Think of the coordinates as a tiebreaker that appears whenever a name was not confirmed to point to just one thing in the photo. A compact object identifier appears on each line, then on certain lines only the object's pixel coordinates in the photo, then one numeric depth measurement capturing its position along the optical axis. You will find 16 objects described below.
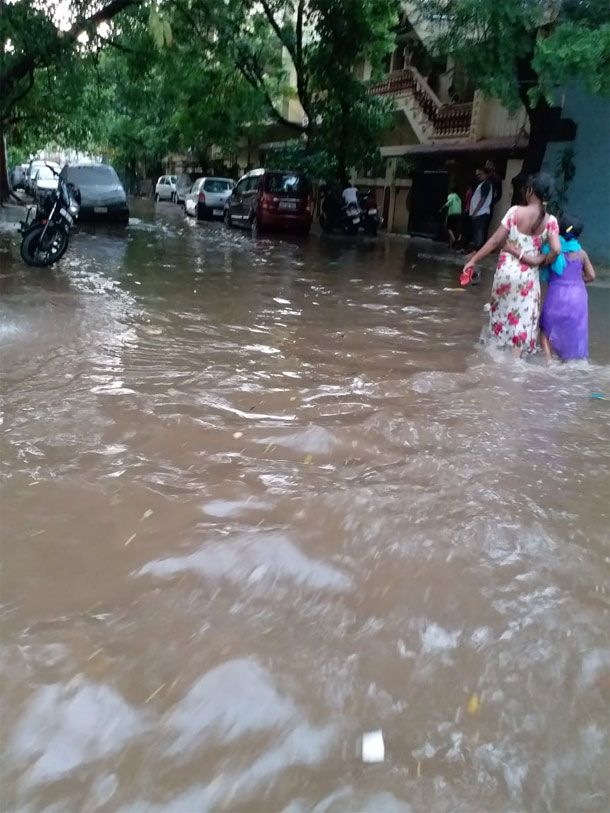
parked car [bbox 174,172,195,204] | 35.88
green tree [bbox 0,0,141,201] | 11.76
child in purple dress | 5.86
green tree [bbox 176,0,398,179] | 18.00
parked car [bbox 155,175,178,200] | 37.75
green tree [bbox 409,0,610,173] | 10.07
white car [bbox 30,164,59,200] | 32.09
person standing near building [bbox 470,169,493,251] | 14.29
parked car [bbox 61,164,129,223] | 18.70
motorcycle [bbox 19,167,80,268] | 10.41
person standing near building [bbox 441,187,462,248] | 16.38
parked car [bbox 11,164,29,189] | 43.52
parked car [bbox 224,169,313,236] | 19.09
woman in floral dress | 5.79
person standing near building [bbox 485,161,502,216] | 14.37
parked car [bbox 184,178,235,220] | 24.44
